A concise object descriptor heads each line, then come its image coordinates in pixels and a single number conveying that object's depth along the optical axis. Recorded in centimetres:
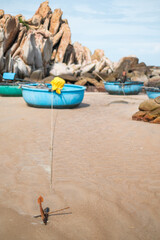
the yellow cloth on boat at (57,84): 924
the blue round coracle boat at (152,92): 1231
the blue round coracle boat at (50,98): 944
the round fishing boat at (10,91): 1422
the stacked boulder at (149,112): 773
